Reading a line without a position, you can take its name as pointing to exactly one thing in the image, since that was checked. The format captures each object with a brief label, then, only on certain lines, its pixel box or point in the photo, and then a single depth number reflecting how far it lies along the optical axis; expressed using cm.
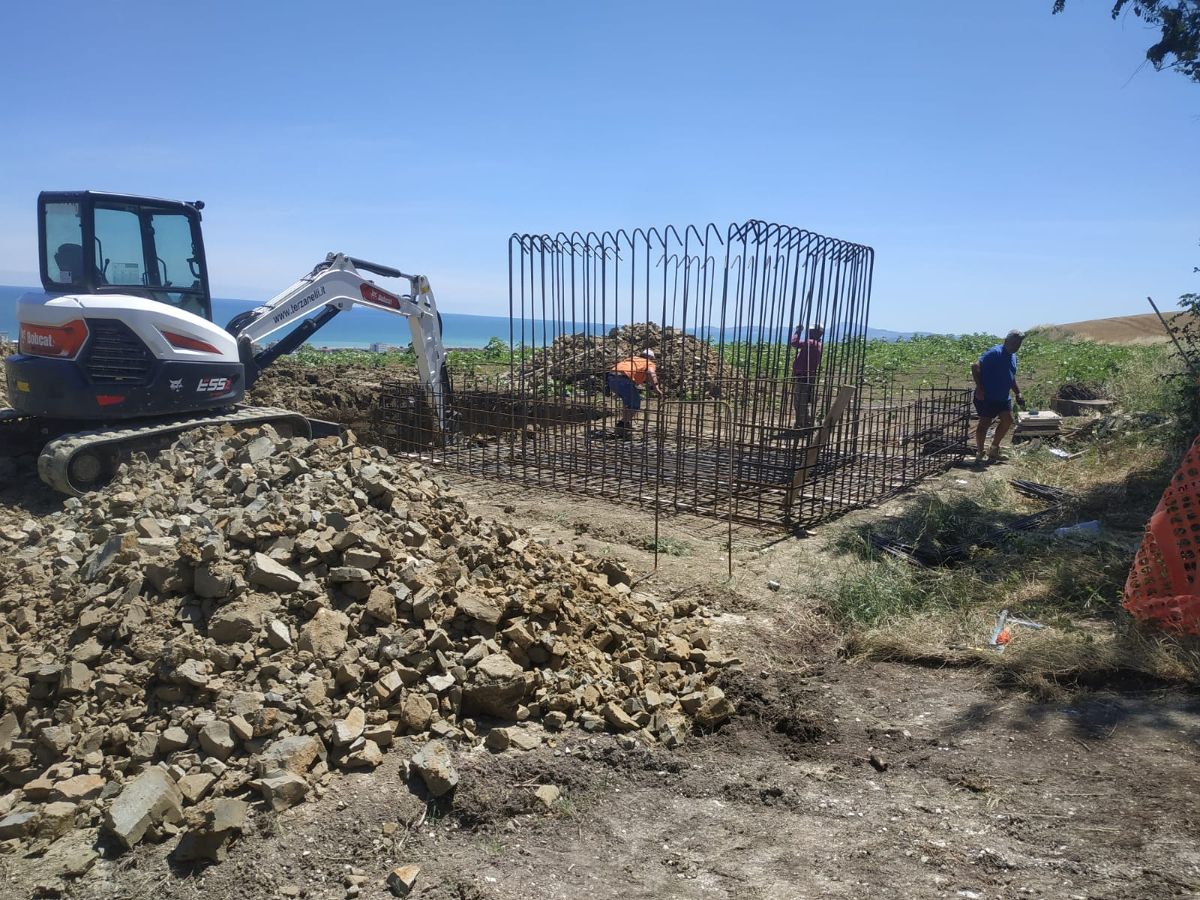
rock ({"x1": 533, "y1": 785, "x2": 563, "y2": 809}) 354
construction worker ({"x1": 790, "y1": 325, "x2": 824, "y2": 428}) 817
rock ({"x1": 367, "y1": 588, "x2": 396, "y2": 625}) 435
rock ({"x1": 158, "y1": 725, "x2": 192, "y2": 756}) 358
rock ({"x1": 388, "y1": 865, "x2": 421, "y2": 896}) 301
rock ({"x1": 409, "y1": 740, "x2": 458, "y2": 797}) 349
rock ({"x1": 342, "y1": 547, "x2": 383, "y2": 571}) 455
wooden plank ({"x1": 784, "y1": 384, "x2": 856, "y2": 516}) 761
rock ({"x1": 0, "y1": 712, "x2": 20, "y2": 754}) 365
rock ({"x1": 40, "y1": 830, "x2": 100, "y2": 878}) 311
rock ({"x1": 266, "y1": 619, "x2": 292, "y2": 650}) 407
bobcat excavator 759
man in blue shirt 1031
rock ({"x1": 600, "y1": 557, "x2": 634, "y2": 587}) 575
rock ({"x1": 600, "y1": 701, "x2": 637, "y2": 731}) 412
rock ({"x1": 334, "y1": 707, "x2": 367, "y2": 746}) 368
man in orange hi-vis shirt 1120
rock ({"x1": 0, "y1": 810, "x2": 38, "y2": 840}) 330
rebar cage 783
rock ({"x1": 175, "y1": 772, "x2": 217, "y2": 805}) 337
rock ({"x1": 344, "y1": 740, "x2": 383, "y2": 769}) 365
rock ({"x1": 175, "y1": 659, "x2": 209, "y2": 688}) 380
